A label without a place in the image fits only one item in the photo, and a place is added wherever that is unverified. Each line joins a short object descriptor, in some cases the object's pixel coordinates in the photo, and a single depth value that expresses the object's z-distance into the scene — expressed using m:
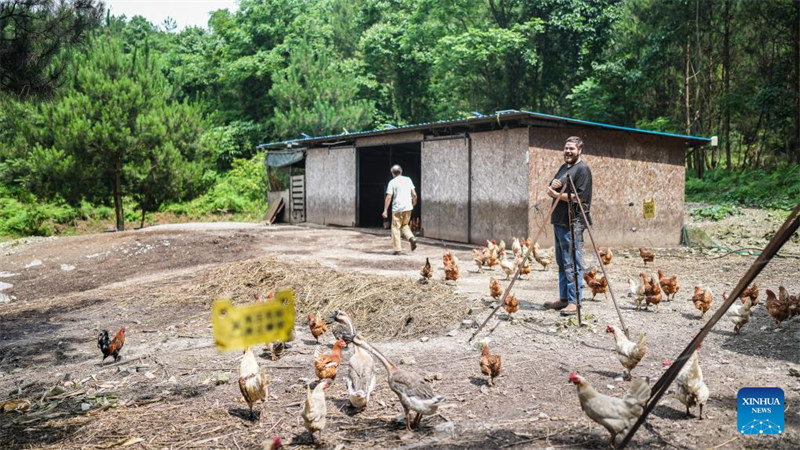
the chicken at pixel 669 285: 7.27
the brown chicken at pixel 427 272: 8.32
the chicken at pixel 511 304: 6.21
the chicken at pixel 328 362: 4.21
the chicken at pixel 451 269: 8.54
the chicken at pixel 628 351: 4.30
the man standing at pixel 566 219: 6.30
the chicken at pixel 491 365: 4.27
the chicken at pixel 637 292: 6.87
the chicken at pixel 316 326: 5.49
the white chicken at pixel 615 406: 3.19
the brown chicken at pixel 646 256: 10.44
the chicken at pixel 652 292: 6.74
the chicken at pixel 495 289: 6.97
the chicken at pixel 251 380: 3.66
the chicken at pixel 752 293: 6.09
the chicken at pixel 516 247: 10.70
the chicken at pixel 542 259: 9.95
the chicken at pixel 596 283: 7.16
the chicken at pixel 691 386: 3.57
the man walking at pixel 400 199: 11.69
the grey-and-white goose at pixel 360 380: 3.85
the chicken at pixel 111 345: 5.18
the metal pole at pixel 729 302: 2.77
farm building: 12.82
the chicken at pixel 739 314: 5.61
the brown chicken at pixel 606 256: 9.70
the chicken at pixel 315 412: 3.30
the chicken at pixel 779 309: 5.72
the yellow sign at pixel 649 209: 14.44
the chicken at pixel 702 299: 6.25
